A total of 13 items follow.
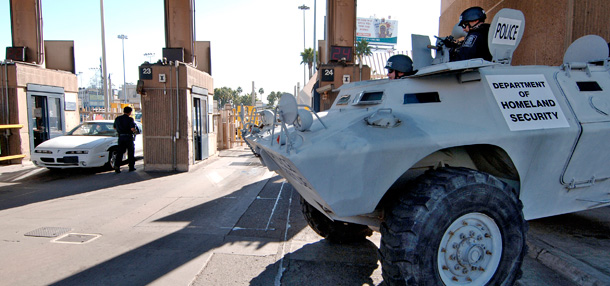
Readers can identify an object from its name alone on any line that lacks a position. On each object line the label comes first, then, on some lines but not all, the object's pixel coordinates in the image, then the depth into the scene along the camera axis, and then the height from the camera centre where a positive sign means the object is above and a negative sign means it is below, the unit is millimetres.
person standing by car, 9500 -386
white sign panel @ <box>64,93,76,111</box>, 12656 +566
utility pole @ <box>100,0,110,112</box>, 20328 +3856
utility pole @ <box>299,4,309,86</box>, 35347 +10370
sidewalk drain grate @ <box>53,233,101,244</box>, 4531 -1481
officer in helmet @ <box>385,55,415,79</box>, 4512 +619
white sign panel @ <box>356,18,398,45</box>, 49688 +11453
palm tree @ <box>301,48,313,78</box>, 50300 +8229
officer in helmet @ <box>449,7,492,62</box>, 4160 +892
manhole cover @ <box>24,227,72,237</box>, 4773 -1474
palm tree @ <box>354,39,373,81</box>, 47188 +8895
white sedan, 9070 -786
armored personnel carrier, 2559 -311
